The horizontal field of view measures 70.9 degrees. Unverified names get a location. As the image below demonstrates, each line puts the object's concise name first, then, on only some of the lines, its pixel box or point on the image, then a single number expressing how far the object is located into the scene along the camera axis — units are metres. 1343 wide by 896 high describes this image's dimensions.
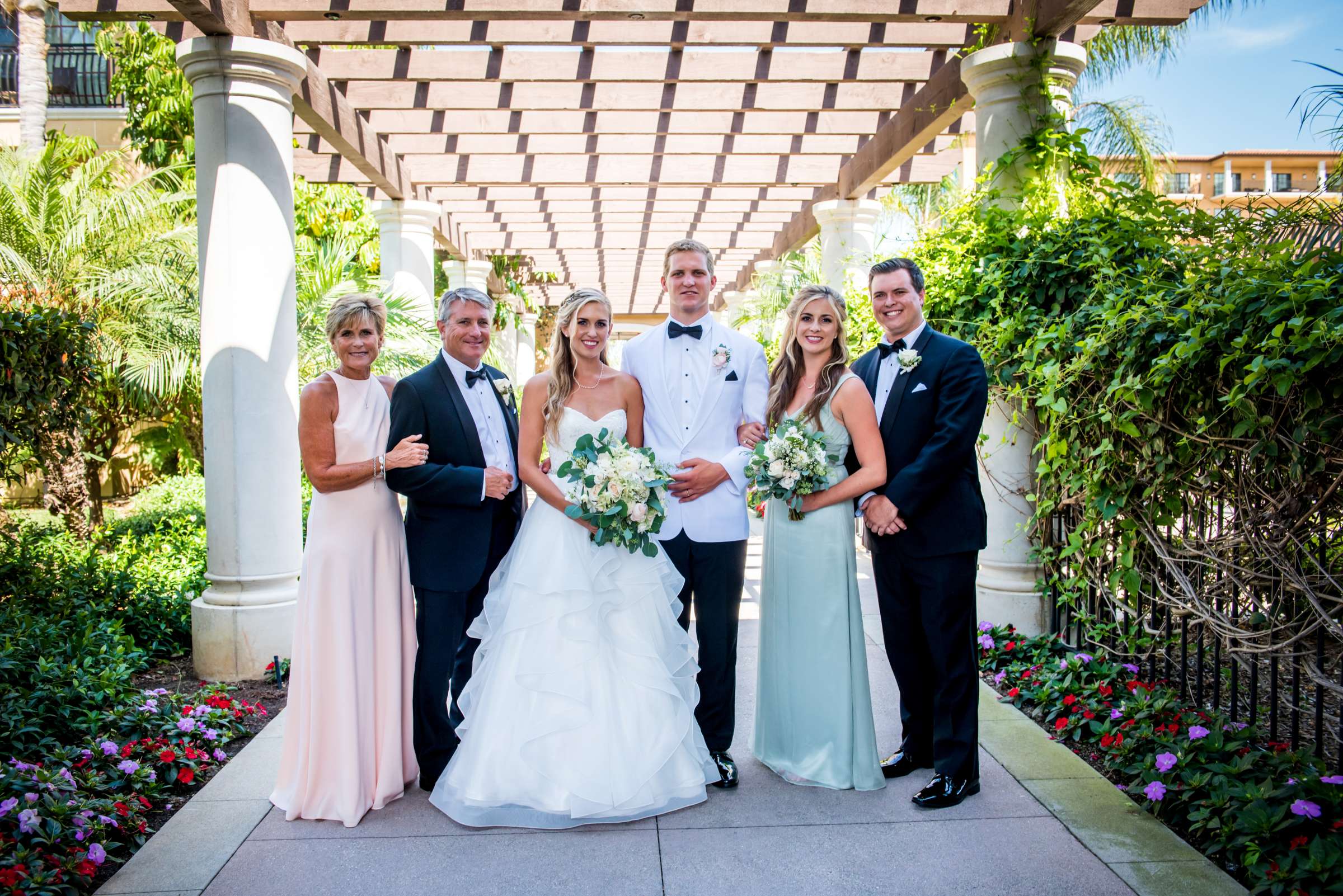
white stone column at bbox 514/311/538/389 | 21.47
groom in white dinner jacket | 3.83
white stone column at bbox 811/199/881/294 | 10.09
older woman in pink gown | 3.60
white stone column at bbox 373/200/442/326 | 10.01
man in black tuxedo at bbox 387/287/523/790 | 3.71
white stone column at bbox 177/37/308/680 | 5.35
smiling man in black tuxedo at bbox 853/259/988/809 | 3.65
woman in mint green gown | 3.78
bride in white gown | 3.46
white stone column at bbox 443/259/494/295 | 14.25
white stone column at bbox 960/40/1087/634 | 5.52
